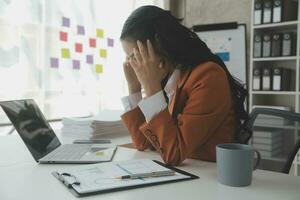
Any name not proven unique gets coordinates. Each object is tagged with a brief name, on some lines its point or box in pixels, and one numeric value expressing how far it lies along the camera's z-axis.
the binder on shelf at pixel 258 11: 2.78
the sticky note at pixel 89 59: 2.67
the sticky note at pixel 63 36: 2.48
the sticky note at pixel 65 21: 2.50
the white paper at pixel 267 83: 2.74
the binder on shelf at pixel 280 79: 2.69
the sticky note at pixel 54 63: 2.43
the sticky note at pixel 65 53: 2.49
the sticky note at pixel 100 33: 2.75
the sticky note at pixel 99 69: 2.75
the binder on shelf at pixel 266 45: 2.75
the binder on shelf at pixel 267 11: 2.73
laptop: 0.97
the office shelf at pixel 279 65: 2.62
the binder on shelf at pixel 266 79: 2.74
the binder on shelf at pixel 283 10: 2.68
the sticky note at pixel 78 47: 2.59
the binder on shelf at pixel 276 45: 2.70
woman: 0.95
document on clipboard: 0.71
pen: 0.78
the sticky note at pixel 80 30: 2.60
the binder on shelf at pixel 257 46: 2.80
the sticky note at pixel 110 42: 2.83
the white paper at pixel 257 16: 2.80
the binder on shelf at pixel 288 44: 2.65
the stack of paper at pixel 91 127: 1.40
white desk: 0.68
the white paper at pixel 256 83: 2.80
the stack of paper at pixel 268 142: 1.31
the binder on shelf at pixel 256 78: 2.80
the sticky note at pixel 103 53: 2.78
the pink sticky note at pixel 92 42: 2.69
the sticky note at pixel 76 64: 2.57
